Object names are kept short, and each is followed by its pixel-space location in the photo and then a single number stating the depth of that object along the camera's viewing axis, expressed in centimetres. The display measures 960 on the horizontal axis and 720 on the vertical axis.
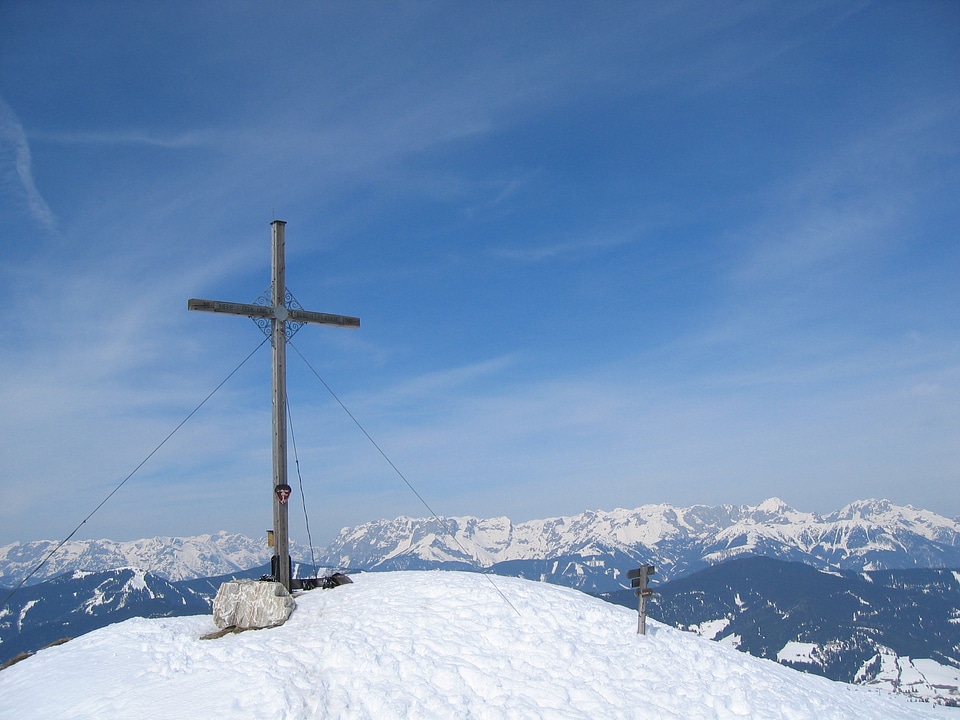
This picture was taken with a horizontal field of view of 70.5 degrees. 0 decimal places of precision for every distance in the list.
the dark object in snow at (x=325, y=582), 2094
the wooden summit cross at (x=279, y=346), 2102
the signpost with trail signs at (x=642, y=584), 1891
